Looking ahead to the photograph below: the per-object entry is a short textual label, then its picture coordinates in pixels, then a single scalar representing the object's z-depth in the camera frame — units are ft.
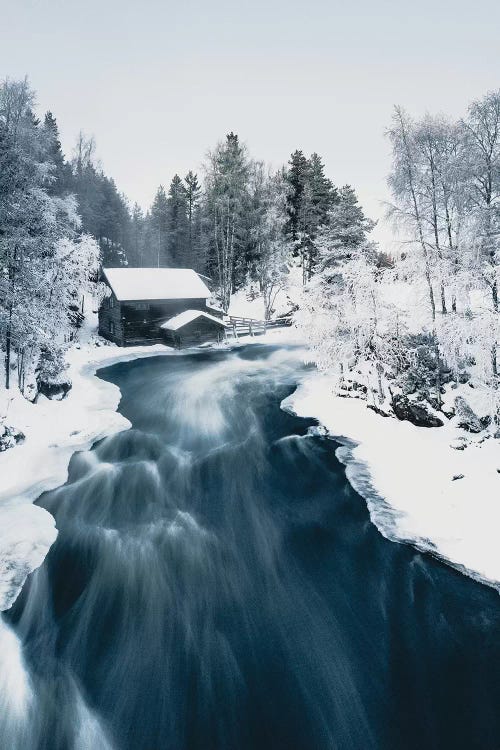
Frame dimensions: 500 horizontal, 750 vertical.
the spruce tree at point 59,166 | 134.72
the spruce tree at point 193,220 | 173.04
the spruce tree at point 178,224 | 183.83
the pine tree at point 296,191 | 147.02
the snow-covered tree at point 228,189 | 123.75
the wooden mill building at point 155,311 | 105.91
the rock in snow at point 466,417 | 40.38
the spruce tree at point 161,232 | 203.66
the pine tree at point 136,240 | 219.20
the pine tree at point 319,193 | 142.29
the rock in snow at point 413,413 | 44.47
